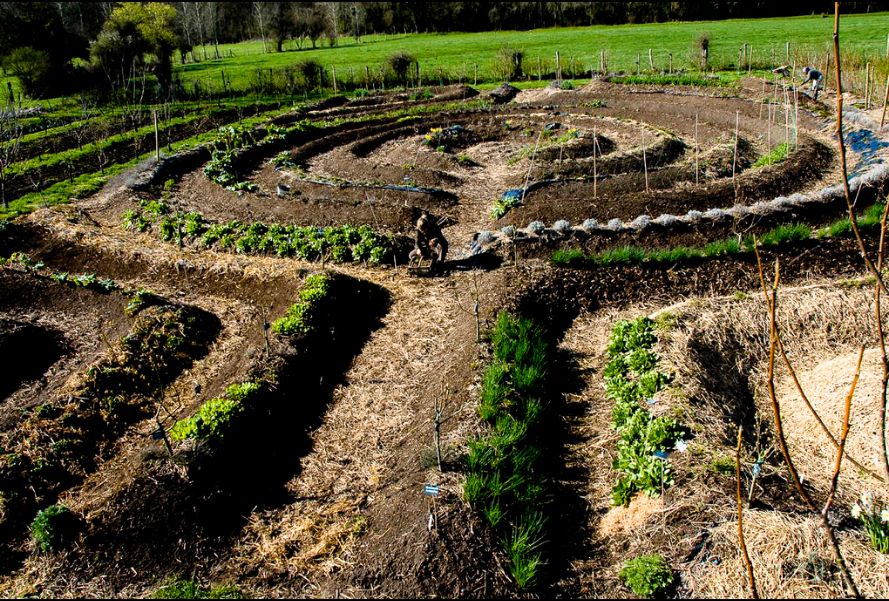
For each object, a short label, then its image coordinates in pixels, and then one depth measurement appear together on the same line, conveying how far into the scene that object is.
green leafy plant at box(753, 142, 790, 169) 18.74
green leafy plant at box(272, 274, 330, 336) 11.36
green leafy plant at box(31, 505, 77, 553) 7.30
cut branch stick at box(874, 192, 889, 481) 2.08
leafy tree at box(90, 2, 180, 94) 38.19
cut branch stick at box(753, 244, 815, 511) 2.04
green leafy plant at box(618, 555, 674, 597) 6.39
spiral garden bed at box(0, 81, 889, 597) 7.29
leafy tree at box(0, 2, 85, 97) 36.06
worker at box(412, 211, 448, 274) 13.53
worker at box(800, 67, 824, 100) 21.61
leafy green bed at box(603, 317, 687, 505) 7.80
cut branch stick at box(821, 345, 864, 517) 2.12
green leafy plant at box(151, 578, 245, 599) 6.62
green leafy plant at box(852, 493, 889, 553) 6.36
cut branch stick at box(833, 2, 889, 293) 1.82
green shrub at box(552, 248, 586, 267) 13.09
